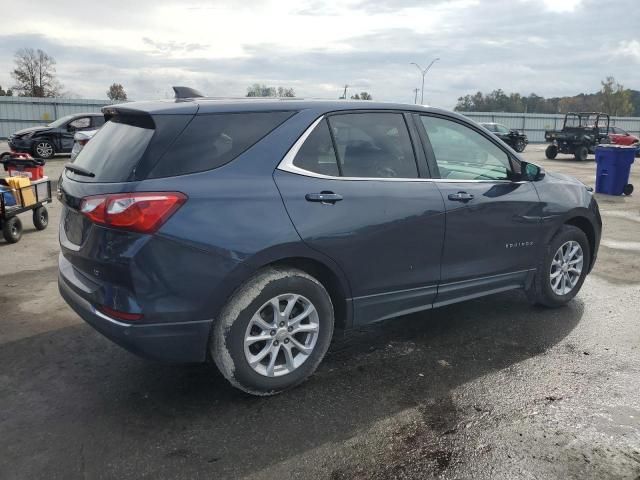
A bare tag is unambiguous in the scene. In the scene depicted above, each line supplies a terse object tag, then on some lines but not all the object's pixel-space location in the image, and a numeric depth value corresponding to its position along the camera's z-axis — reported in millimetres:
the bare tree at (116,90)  68662
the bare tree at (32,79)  52656
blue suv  2873
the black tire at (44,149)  18156
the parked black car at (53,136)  18062
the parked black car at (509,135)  27719
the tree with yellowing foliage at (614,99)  69250
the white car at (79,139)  10899
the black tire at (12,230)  6902
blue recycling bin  12766
